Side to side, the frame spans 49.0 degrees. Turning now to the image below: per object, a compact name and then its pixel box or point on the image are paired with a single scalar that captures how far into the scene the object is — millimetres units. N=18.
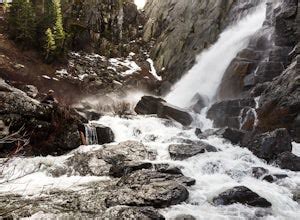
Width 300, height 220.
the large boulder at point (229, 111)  25516
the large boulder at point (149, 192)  12421
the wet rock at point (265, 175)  15635
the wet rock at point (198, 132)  24452
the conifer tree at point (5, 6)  43912
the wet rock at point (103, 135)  22891
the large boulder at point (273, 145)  18281
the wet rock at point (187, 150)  18734
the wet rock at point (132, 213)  11055
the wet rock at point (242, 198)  12602
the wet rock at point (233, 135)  21547
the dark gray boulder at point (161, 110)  28812
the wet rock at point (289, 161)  16928
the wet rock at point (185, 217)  11234
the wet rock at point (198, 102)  31578
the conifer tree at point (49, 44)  36812
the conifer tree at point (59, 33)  38238
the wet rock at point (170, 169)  15953
